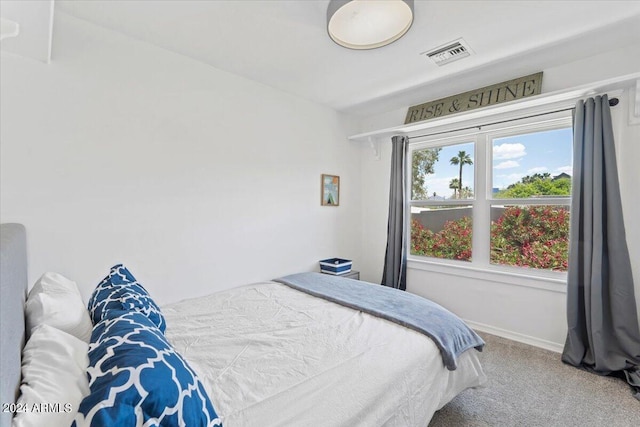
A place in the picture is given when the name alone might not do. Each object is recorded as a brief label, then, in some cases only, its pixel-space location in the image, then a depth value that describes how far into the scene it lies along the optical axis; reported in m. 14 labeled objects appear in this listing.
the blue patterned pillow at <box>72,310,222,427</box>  0.65
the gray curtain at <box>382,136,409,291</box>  3.39
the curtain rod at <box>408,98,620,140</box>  2.24
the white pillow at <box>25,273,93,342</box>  1.12
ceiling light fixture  1.47
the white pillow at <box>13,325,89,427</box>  0.66
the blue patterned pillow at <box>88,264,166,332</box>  1.23
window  2.60
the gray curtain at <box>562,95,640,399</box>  2.09
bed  0.84
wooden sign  2.52
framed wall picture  3.43
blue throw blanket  1.58
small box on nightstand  3.19
